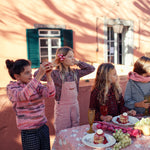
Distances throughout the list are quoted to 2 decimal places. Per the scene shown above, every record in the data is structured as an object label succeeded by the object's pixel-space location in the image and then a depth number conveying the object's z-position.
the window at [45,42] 6.10
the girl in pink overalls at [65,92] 2.15
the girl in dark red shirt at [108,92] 2.11
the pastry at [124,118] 1.81
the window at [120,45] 7.97
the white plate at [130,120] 1.81
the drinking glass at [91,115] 1.62
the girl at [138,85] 2.20
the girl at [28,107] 1.68
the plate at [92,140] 1.42
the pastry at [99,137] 1.45
